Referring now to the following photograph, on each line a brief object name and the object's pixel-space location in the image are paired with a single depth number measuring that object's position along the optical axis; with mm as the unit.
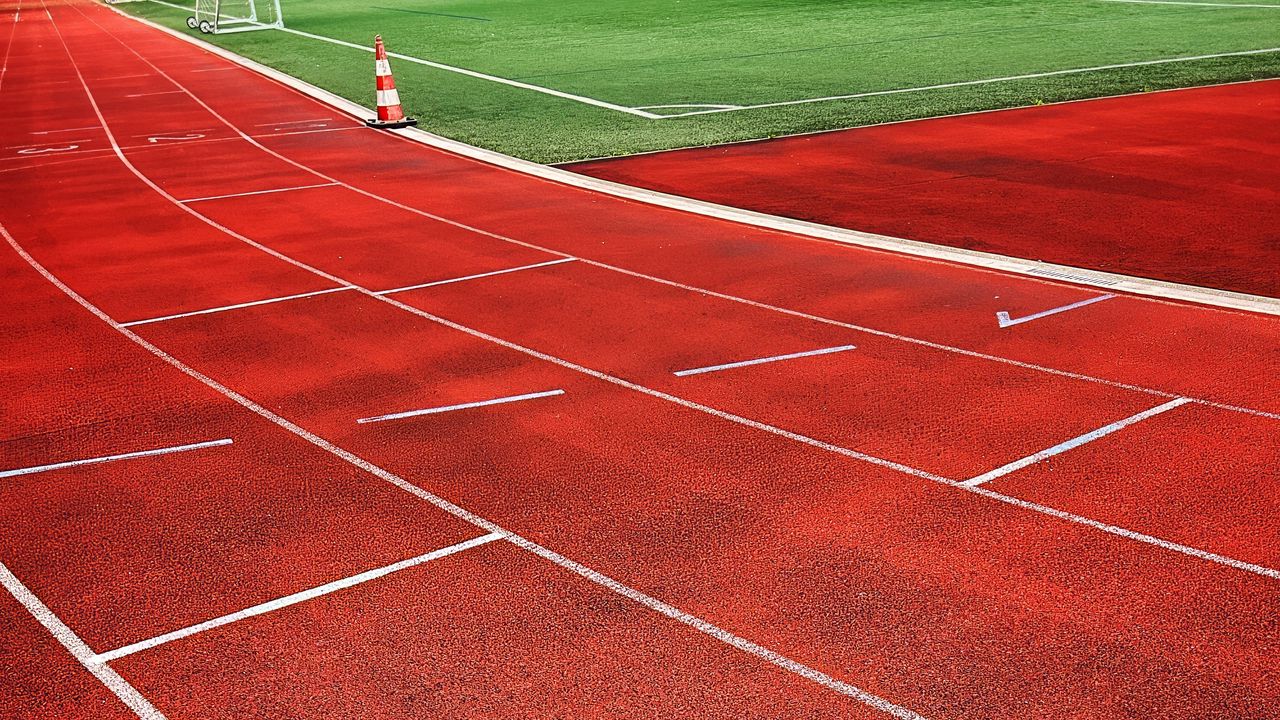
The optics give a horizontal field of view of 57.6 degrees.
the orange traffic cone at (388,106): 16969
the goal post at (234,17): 36125
